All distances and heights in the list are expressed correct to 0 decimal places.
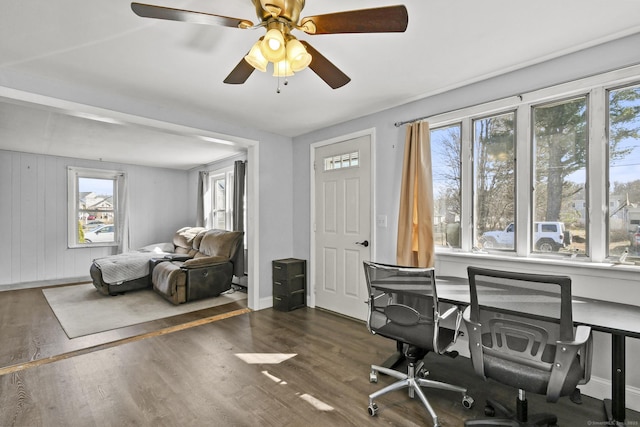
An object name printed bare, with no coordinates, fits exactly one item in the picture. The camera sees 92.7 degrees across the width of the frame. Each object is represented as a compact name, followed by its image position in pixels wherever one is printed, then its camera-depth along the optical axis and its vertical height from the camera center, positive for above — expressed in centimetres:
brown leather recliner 433 -89
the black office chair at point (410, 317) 190 -69
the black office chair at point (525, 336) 145 -63
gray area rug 356 -132
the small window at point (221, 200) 605 +24
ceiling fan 137 +89
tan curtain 291 +8
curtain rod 248 +95
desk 159 -60
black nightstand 407 -99
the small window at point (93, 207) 591 +9
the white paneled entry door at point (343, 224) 364 -16
